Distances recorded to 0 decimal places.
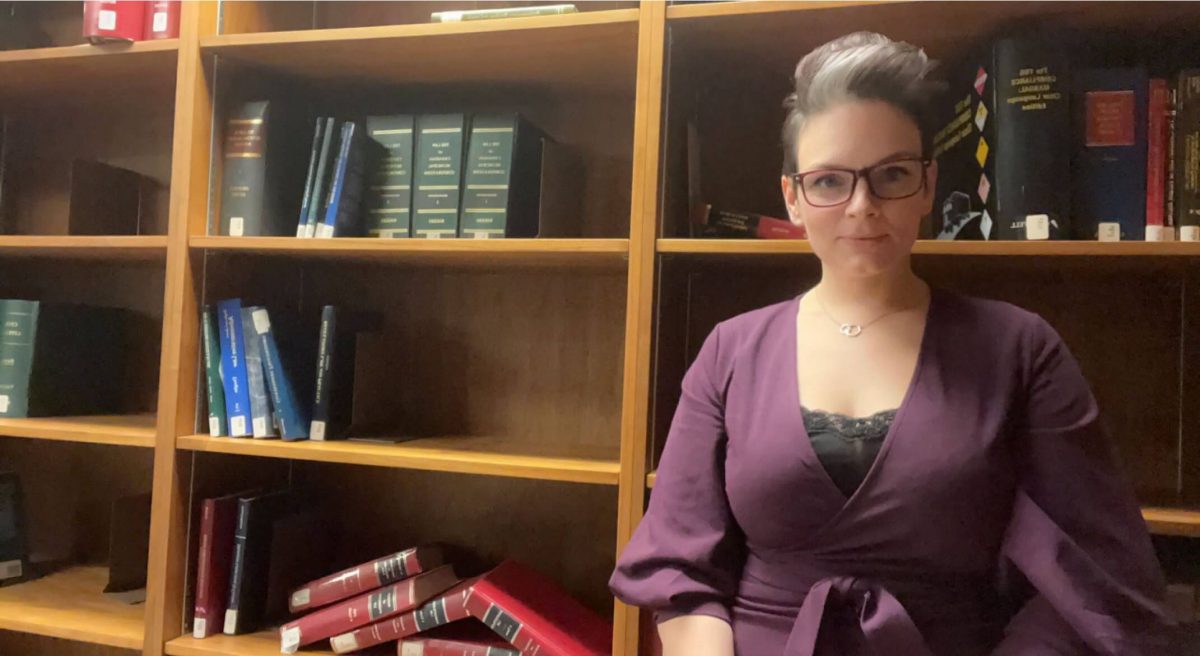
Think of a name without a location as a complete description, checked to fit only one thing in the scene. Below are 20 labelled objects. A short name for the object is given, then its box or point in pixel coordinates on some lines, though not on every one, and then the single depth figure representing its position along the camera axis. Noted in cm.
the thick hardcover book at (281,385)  139
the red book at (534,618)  124
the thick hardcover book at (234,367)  140
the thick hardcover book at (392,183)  142
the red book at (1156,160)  110
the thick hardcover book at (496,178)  136
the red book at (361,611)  133
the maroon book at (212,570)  142
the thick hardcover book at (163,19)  148
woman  86
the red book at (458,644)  129
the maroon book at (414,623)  130
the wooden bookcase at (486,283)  120
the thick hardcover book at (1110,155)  110
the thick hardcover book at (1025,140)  109
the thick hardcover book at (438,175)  139
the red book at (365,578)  135
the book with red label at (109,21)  144
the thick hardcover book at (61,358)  155
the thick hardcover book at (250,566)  142
